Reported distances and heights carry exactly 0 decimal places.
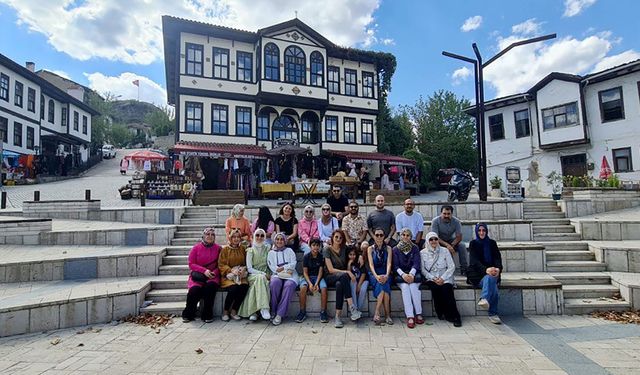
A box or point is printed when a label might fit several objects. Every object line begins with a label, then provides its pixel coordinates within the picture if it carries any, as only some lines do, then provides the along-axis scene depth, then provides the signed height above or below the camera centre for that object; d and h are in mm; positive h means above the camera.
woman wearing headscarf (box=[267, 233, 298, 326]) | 5711 -1245
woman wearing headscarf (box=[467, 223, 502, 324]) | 5586 -1168
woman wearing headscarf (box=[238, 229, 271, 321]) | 5664 -1284
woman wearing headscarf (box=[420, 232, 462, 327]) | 5598 -1286
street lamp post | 10898 +3352
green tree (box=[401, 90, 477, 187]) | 33062 +7137
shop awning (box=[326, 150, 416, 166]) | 22161 +3051
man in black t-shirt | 8867 +57
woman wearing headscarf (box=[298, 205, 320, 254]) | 7012 -486
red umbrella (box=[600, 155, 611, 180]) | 15245 +1194
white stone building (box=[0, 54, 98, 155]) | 24281 +8248
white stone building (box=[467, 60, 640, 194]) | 17516 +4350
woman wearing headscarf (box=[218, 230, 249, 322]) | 5785 -1178
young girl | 5801 -1353
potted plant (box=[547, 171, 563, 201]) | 17239 +1051
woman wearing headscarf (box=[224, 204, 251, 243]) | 7121 -357
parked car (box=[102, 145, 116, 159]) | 44369 +7627
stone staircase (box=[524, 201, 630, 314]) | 5875 -1470
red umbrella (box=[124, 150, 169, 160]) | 19817 +3082
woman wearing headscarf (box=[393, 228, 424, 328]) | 5578 -1231
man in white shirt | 7074 -385
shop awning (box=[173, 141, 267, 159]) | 17477 +3032
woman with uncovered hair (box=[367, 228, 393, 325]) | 5656 -1211
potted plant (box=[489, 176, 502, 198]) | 19078 +696
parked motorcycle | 13078 +591
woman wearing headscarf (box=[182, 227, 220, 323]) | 5664 -1205
